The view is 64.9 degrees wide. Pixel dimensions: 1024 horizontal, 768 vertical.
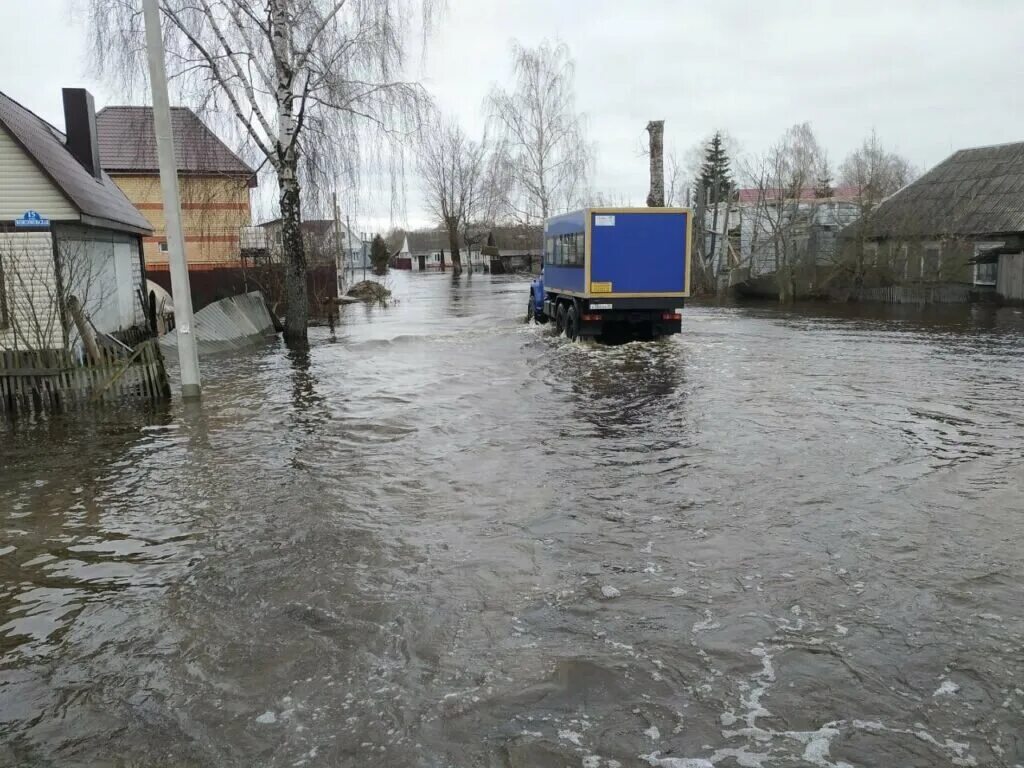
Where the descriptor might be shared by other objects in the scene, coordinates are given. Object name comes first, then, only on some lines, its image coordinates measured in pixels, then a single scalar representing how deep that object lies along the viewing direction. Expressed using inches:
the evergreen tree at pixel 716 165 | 2751.0
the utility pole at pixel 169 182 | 417.1
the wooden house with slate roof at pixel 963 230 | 1184.2
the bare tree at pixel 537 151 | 1653.5
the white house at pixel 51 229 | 494.9
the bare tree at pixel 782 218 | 1364.4
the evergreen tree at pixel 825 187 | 1925.8
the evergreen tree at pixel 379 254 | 4133.9
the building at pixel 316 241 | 1128.2
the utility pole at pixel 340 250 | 852.7
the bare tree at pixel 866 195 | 1269.7
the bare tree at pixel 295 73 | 705.6
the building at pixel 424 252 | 4773.6
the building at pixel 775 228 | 1427.2
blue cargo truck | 671.1
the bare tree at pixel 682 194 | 1872.5
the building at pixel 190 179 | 789.2
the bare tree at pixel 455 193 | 3107.8
